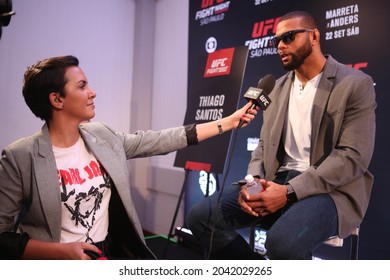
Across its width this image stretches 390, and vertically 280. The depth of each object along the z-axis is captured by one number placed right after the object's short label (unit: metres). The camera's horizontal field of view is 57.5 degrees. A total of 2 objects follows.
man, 1.65
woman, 1.49
